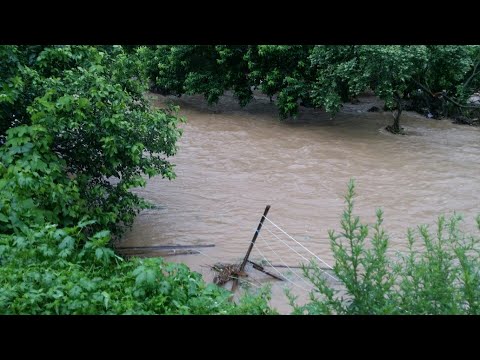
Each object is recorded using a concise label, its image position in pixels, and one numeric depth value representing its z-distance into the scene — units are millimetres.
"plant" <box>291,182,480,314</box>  2873
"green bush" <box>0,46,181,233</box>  6785
